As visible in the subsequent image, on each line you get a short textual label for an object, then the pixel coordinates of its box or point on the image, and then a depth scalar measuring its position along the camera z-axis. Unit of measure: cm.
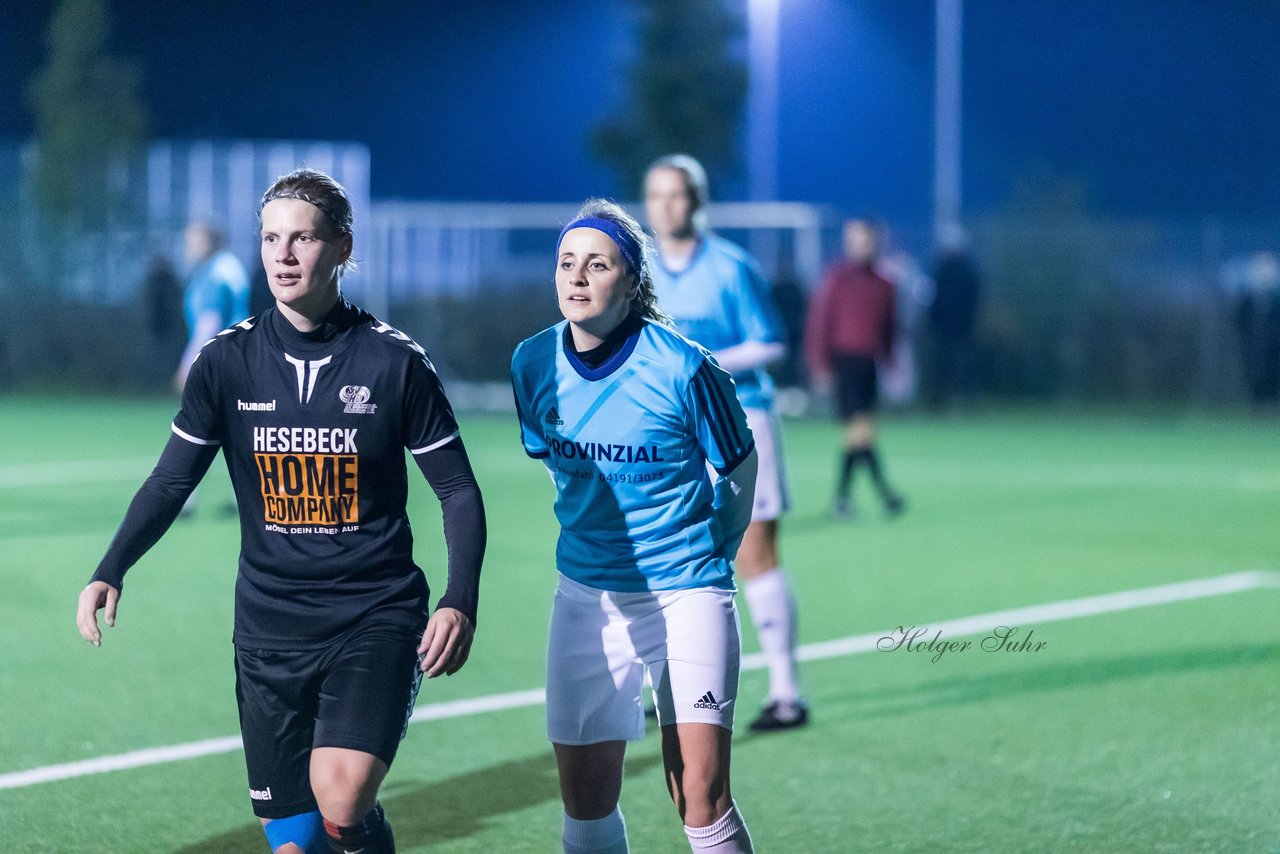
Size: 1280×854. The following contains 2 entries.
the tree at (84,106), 3434
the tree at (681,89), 4381
